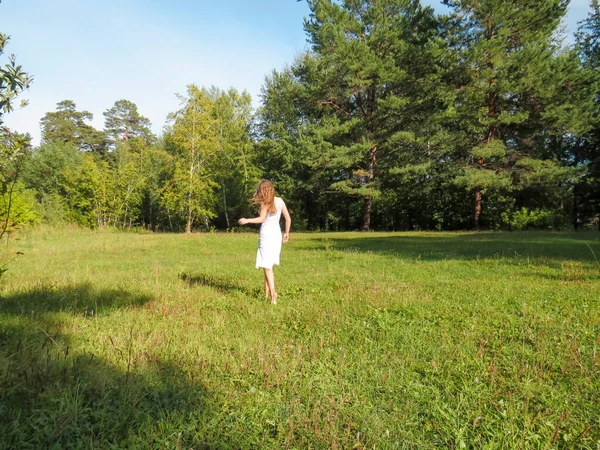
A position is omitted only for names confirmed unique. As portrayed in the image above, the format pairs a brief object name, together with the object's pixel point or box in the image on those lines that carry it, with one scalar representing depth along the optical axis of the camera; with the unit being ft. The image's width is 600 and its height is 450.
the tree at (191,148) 93.66
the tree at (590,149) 82.97
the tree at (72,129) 187.73
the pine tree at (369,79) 83.35
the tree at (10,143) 9.20
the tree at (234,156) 117.91
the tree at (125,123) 200.75
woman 18.06
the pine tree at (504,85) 71.15
